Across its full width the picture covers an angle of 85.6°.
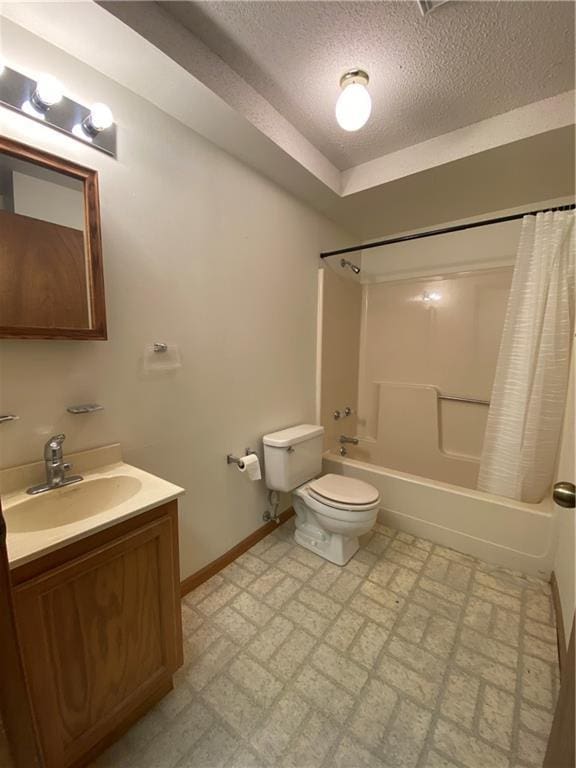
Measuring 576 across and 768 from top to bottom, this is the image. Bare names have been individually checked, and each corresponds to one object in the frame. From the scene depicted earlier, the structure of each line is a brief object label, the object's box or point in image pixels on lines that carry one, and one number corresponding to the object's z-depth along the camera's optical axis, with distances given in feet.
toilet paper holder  5.78
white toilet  5.77
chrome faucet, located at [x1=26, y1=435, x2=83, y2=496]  3.50
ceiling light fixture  4.26
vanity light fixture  3.20
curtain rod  5.44
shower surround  8.08
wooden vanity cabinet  2.56
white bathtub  5.63
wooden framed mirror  3.25
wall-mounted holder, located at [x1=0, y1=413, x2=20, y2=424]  3.27
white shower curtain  5.51
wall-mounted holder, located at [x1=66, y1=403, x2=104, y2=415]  3.78
